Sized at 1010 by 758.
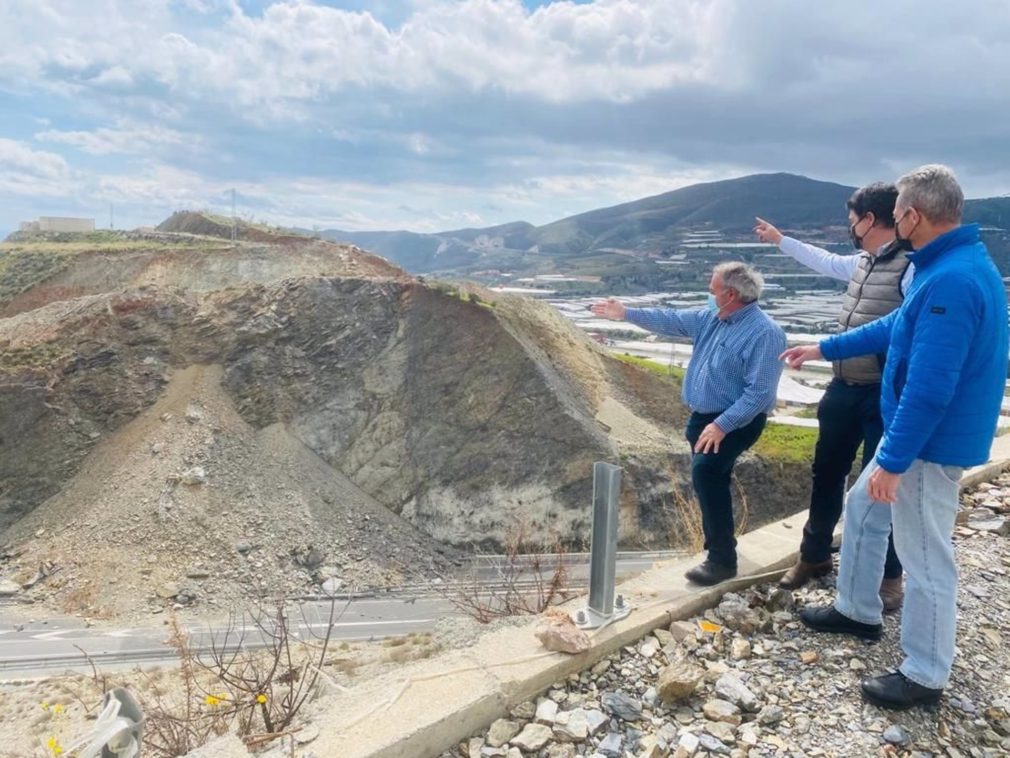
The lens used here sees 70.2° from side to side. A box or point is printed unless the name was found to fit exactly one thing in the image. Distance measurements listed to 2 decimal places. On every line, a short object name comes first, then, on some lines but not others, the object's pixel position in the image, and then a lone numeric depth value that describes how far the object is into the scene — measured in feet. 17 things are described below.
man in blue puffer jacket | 9.64
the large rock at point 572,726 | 10.17
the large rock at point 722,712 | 10.61
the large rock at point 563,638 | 11.58
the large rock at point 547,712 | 10.50
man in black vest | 13.32
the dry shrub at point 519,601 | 15.60
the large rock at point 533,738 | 10.00
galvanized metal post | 12.48
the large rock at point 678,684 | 10.90
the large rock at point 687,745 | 9.87
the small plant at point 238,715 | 10.18
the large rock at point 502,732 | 10.04
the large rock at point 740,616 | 13.01
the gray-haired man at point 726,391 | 13.96
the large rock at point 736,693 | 10.86
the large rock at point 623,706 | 10.71
